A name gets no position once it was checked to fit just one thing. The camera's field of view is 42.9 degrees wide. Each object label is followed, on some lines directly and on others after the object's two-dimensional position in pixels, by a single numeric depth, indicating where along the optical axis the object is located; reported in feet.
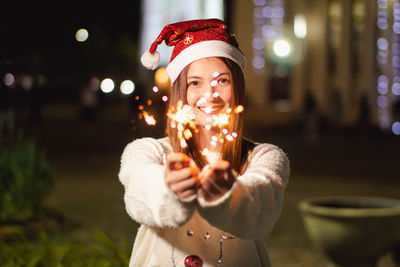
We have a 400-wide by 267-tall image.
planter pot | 16.30
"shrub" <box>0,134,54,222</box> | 21.38
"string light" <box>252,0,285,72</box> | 79.71
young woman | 5.85
